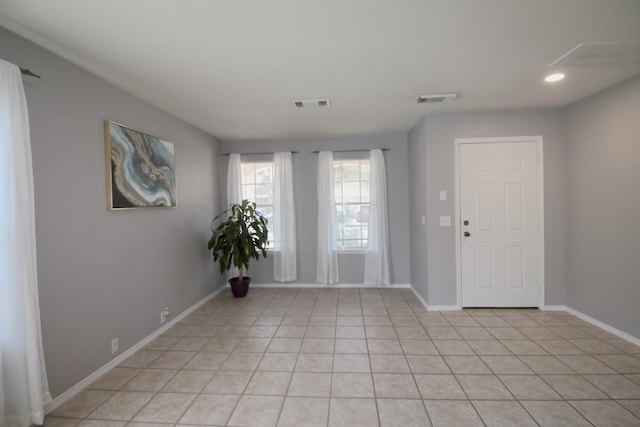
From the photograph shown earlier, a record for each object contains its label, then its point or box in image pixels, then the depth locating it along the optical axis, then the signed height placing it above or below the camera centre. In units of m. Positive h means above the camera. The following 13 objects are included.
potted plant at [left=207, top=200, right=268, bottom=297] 4.10 -0.42
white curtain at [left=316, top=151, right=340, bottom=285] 4.68 -0.04
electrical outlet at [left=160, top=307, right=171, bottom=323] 3.15 -1.14
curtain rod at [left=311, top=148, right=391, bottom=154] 4.68 +0.97
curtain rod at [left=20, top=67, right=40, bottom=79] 1.77 +0.91
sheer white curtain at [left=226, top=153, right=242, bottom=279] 4.75 +0.53
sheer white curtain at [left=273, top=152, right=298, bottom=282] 4.72 -0.04
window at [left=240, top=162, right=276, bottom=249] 4.88 +0.43
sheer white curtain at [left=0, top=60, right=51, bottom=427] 1.61 -0.33
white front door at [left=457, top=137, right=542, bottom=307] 3.52 -0.21
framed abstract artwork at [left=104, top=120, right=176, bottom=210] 2.49 +0.44
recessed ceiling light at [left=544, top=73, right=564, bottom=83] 2.53 +1.16
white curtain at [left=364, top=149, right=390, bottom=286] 4.60 -0.21
